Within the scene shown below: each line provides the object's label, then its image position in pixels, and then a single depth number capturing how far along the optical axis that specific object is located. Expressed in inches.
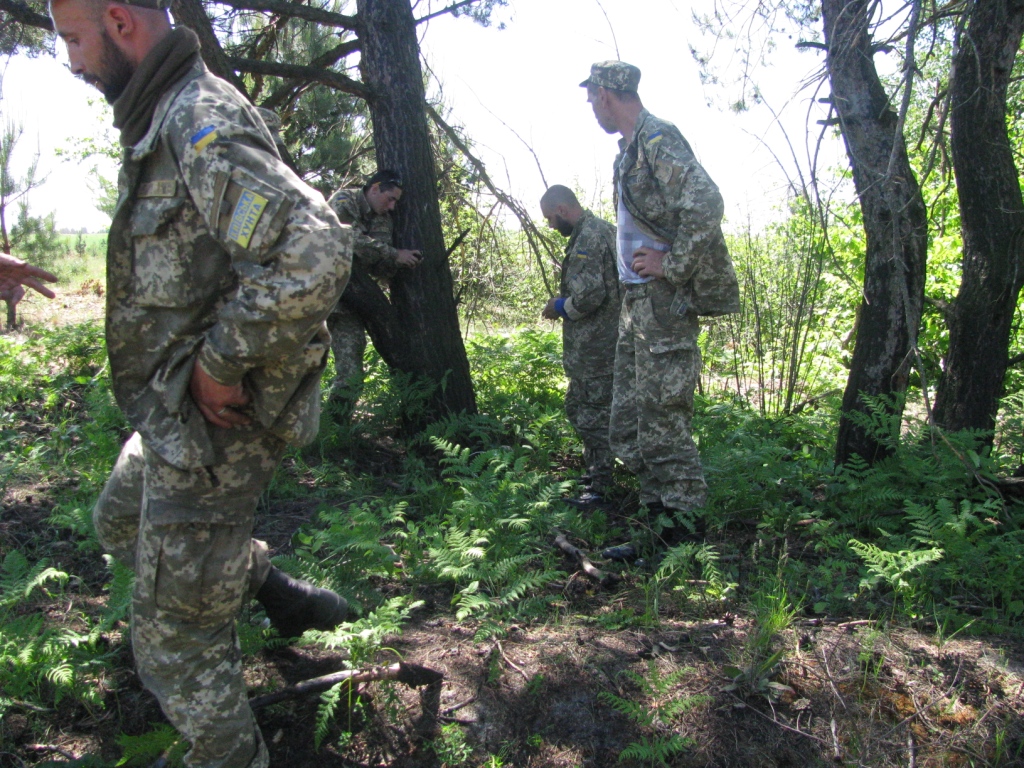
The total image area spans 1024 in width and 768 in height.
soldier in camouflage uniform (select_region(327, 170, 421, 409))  211.3
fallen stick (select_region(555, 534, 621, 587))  139.4
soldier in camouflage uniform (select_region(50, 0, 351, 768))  72.7
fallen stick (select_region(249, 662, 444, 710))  98.7
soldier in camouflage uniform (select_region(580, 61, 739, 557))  153.5
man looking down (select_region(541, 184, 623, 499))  205.0
